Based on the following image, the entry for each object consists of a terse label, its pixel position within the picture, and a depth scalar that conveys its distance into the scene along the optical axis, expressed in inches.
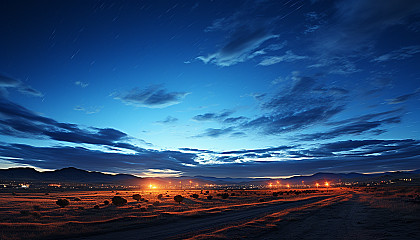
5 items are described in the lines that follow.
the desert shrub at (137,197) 2004.3
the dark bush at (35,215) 995.7
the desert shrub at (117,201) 1581.0
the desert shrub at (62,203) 1444.4
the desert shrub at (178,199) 1854.1
